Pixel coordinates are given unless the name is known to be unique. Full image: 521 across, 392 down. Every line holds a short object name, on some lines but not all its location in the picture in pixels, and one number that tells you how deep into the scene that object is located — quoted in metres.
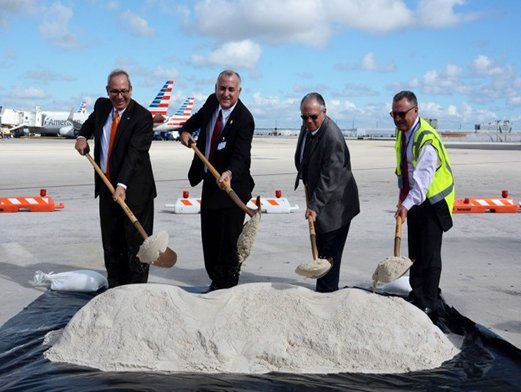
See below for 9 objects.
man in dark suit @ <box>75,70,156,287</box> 5.14
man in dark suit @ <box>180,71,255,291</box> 5.21
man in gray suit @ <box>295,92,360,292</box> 4.91
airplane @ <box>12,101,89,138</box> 65.25
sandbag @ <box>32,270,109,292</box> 5.53
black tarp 3.44
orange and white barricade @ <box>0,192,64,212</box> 10.39
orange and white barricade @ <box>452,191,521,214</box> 10.76
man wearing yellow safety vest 4.45
